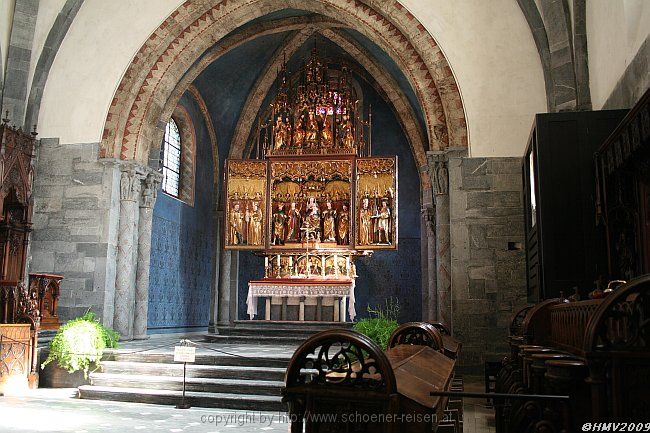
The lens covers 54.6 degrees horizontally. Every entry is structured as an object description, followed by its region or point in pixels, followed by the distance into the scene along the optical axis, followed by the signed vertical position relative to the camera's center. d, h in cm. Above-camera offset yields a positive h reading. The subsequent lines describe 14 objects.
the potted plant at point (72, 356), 959 -95
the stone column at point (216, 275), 1886 +59
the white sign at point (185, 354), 794 -75
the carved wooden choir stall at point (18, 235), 977 +104
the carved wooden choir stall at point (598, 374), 311 -41
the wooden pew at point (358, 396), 275 -45
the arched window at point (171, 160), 1722 +375
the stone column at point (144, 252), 1346 +90
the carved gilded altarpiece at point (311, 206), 1382 +201
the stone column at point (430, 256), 1375 +103
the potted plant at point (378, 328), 971 -51
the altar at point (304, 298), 1374 -6
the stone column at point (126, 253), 1266 +83
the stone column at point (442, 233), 1148 +117
